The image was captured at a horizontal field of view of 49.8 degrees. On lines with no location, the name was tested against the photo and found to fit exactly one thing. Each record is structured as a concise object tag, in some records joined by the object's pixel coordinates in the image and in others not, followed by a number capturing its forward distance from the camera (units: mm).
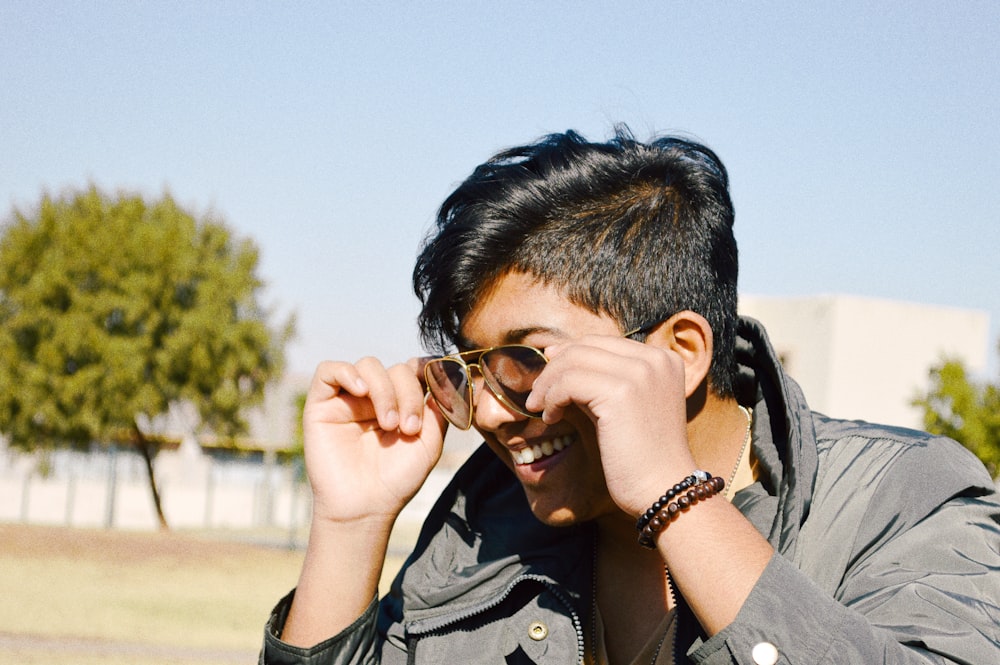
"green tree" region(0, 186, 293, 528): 30859
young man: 2027
